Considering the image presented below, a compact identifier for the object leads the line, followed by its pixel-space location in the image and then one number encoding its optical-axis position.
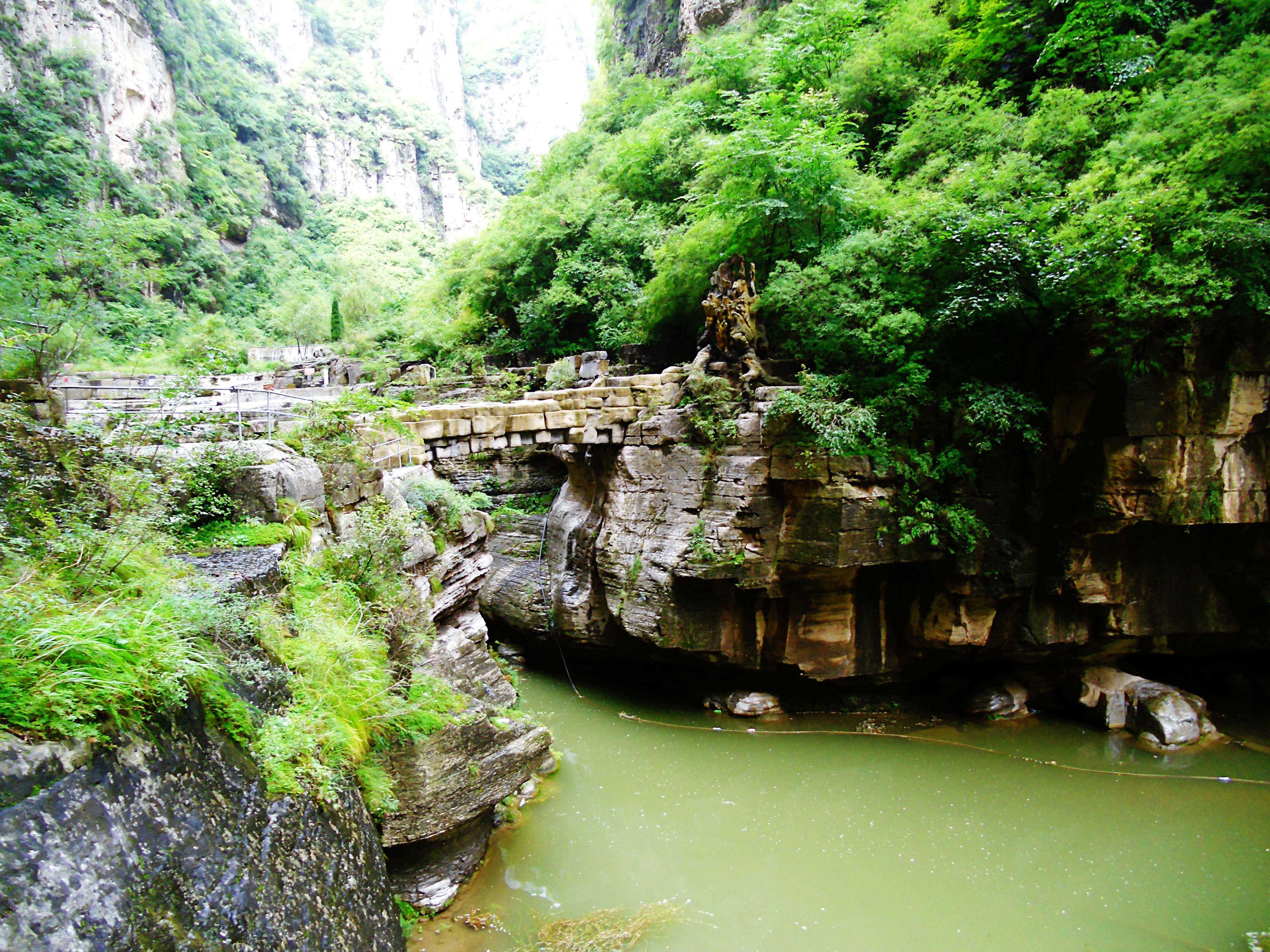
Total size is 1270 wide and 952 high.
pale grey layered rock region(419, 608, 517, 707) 7.69
